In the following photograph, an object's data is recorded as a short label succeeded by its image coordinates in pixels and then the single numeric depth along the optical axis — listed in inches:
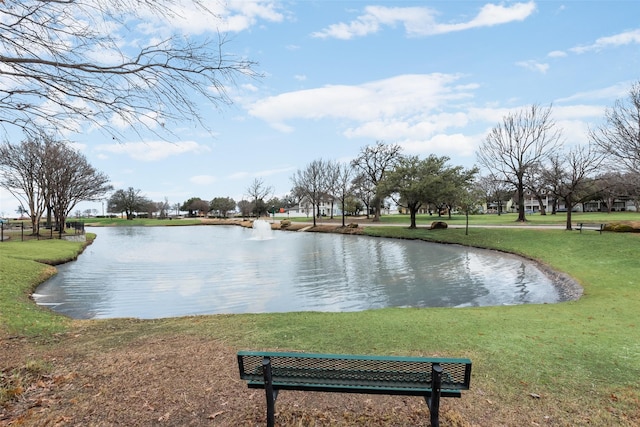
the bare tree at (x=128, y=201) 3693.4
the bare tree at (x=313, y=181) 2373.3
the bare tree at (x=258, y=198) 3393.2
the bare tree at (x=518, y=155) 1515.7
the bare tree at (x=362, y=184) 2257.6
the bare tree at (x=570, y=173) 970.1
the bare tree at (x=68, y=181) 1216.2
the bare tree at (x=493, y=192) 2595.2
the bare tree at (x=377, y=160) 2138.3
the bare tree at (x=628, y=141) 666.2
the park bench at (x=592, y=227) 885.0
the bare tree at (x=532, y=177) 1427.2
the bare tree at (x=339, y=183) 2235.5
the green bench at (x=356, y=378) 115.8
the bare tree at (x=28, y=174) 1110.3
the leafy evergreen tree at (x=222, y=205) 3981.3
